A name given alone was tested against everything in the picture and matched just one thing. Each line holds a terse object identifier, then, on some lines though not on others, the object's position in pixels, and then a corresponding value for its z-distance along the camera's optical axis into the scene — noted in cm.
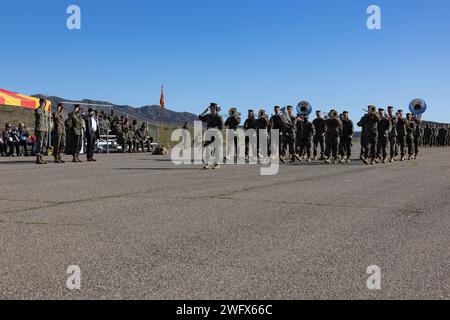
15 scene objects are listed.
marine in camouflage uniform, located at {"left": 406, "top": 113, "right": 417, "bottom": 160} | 2608
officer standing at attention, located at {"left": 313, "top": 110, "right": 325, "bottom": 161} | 2440
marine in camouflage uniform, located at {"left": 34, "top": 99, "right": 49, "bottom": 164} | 1884
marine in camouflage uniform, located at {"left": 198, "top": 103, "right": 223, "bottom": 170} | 1762
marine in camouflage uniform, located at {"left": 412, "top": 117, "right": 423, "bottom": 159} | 2727
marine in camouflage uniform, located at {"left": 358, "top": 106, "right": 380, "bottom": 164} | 2212
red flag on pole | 3147
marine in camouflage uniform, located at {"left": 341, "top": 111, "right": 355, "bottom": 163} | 2353
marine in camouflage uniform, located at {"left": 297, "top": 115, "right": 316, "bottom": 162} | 2497
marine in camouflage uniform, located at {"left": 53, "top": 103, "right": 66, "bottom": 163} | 1938
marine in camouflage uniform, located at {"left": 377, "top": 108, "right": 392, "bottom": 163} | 2233
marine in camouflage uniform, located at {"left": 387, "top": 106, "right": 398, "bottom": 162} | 2419
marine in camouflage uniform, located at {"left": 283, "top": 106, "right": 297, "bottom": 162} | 2389
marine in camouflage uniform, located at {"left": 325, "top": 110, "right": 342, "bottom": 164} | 2327
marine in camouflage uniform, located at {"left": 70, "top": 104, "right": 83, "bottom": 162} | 2036
